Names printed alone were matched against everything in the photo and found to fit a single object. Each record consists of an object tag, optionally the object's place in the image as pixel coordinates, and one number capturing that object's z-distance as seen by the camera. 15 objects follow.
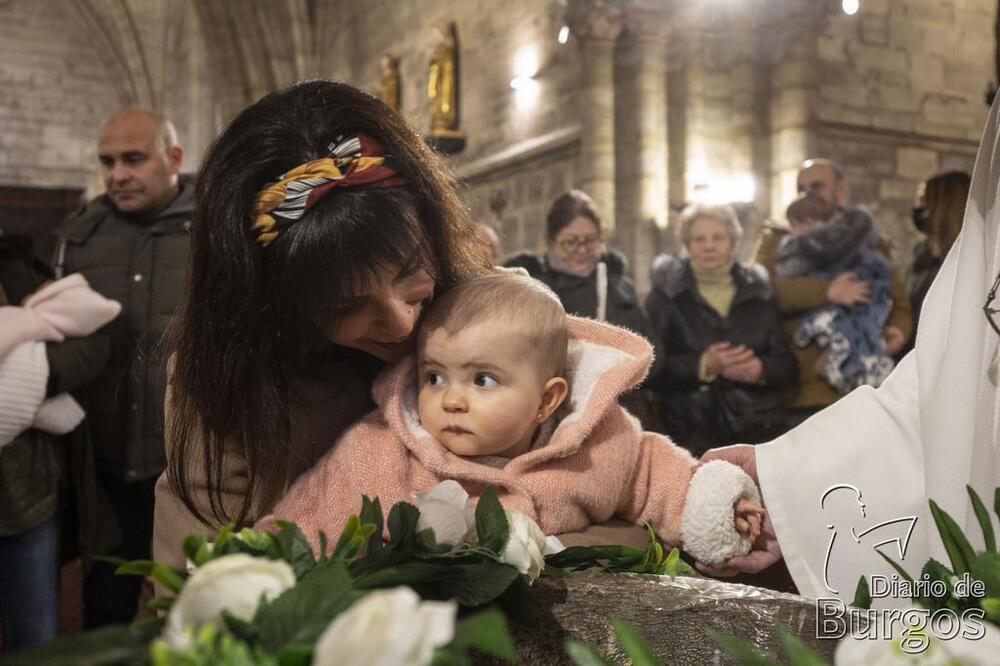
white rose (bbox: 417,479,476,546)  1.00
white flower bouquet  0.57
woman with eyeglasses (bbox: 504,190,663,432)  4.16
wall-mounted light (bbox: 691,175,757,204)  8.83
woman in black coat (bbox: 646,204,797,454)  3.90
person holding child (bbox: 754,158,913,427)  4.09
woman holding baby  1.43
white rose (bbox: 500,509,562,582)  1.00
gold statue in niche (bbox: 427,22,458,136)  11.37
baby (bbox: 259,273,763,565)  1.55
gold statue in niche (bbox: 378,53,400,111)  12.17
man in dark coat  3.50
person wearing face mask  4.11
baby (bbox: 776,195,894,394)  4.14
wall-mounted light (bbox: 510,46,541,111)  10.20
